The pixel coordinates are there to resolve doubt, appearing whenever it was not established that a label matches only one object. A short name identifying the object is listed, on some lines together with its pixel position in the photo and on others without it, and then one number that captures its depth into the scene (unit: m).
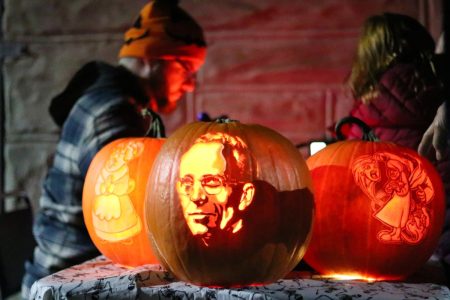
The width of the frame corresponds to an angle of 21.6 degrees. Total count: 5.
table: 2.06
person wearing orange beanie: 2.74
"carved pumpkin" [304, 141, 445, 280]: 2.17
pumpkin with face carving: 2.11
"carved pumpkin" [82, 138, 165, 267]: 2.31
